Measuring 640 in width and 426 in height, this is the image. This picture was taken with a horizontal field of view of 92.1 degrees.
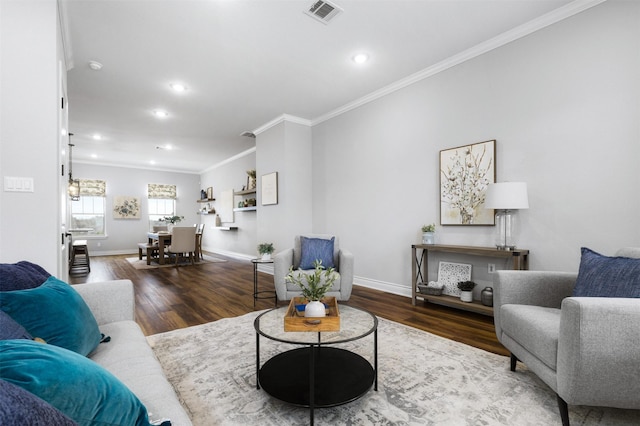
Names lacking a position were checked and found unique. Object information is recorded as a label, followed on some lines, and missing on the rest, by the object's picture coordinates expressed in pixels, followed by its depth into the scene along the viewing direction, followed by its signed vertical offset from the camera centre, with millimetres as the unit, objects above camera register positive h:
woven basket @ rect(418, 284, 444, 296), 3455 -855
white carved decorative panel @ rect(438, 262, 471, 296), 3393 -681
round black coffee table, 1569 -928
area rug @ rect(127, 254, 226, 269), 6945 -1166
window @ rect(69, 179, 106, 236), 8922 +183
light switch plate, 2062 +207
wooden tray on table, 1666 -599
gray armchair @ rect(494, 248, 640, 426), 1310 -625
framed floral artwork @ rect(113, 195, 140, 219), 9406 +224
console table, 2854 -497
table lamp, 2742 +96
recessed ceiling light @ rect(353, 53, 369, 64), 3443 +1776
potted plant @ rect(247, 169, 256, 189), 6664 +789
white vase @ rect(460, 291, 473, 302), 3215 -854
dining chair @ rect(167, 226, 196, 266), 6914 -588
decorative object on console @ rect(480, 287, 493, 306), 3035 -811
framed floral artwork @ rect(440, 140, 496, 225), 3213 +358
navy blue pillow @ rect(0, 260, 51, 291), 1355 -292
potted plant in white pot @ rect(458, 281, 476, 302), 3217 -799
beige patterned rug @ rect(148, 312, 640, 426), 1599 -1052
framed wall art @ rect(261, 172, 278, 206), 5441 +470
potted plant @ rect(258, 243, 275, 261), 4168 -503
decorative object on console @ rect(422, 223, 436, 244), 3584 -227
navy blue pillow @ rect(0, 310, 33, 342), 937 -368
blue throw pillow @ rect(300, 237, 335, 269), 3615 -454
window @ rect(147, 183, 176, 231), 9992 +416
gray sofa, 1047 -633
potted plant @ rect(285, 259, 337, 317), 1848 -458
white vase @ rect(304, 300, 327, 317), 1774 -552
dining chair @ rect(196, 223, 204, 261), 7842 -769
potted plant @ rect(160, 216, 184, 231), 8750 -166
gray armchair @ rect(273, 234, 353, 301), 3307 -709
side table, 3907 -1072
